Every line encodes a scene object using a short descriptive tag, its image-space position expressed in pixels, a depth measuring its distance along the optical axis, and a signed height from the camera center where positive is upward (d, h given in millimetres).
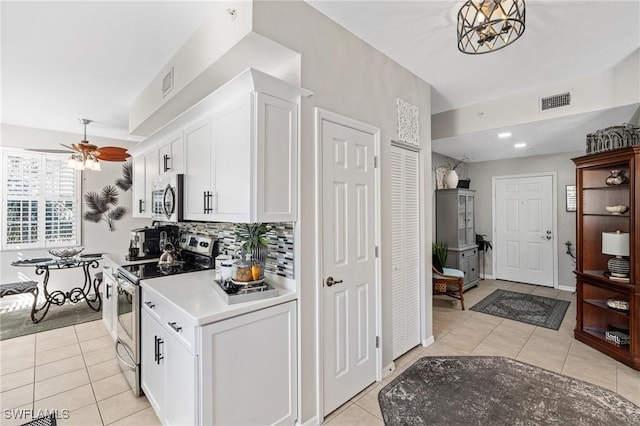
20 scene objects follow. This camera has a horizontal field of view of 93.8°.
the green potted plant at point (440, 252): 4665 -615
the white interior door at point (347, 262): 2143 -380
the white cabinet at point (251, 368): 1567 -886
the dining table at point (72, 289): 3943 -1101
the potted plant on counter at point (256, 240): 2086 -193
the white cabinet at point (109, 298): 3182 -959
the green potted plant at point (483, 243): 6266 -639
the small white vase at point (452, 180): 5297 +579
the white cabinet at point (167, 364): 1629 -939
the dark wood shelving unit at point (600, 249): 2854 -406
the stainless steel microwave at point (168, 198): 2562 +150
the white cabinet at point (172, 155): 2637 +553
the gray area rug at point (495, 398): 2105 -1447
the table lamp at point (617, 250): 3029 -392
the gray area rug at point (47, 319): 3654 -1406
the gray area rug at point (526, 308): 4023 -1424
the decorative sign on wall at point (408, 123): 2857 +882
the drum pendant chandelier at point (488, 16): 1653 +1128
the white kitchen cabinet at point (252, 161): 1757 +330
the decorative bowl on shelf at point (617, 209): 3125 +32
